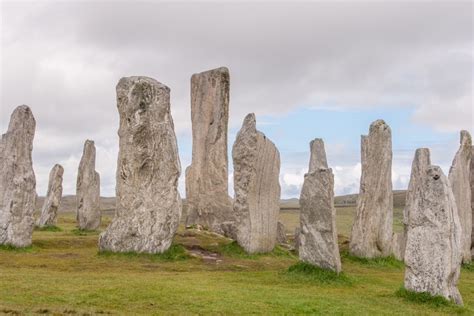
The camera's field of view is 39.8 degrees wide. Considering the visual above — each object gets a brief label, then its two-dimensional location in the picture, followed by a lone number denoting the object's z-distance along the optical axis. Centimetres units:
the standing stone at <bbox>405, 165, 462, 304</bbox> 1775
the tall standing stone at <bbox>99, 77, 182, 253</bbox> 2570
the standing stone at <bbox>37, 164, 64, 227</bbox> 4047
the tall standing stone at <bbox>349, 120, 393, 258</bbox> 2844
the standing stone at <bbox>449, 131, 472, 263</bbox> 2998
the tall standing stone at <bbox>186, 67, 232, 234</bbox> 3688
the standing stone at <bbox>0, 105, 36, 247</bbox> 2725
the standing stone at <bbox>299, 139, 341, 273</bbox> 2112
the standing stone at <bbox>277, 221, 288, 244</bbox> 3312
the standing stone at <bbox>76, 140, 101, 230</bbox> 3909
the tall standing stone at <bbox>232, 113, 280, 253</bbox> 2811
